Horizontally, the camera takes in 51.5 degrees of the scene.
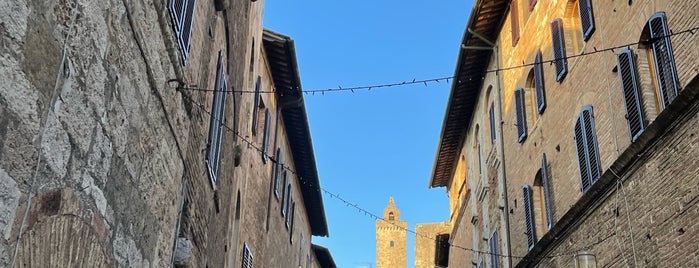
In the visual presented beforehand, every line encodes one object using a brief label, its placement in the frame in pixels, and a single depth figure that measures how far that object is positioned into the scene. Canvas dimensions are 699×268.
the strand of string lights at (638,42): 7.15
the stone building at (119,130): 3.29
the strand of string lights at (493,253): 7.11
